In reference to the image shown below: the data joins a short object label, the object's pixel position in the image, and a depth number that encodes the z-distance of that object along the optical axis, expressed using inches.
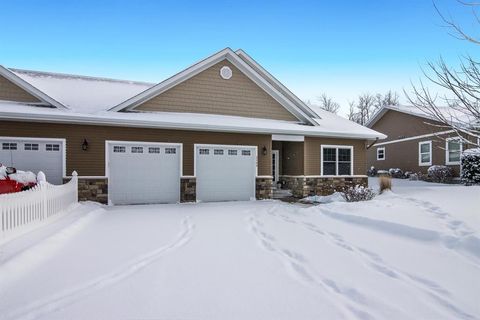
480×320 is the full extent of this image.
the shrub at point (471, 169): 623.8
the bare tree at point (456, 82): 187.6
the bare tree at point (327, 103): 2145.7
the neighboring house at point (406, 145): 756.6
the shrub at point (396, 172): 874.1
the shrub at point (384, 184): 470.5
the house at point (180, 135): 408.2
